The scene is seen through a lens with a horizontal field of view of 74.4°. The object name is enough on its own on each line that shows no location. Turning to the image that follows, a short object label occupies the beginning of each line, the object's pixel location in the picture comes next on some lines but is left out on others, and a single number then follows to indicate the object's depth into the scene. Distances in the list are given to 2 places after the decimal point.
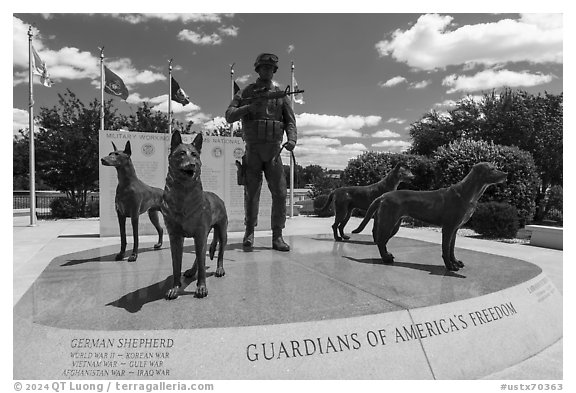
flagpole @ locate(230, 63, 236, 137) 19.07
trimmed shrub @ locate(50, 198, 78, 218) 20.64
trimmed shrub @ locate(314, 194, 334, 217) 23.45
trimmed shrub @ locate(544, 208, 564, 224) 23.14
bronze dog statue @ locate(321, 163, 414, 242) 6.91
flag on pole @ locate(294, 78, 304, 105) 18.80
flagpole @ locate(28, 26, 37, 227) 14.91
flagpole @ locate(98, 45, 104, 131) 16.92
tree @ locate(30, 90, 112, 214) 20.28
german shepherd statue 3.42
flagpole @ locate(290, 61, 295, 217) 19.49
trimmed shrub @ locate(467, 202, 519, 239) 12.83
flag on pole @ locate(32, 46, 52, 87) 15.30
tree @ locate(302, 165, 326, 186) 58.66
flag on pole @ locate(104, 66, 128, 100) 17.27
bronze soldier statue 5.72
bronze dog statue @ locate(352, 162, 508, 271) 4.64
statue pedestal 2.82
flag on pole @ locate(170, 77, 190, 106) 19.42
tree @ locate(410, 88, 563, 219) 22.69
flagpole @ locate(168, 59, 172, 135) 18.90
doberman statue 5.25
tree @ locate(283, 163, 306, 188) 55.75
